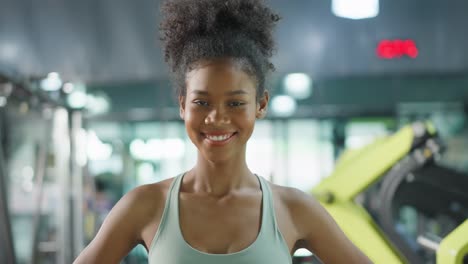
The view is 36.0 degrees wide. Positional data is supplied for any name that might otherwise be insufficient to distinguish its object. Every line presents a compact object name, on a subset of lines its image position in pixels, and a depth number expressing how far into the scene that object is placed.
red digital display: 5.88
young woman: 1.26
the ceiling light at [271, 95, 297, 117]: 7.86
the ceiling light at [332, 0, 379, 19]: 4.75
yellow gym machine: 2.74
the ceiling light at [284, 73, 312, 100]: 7.55
